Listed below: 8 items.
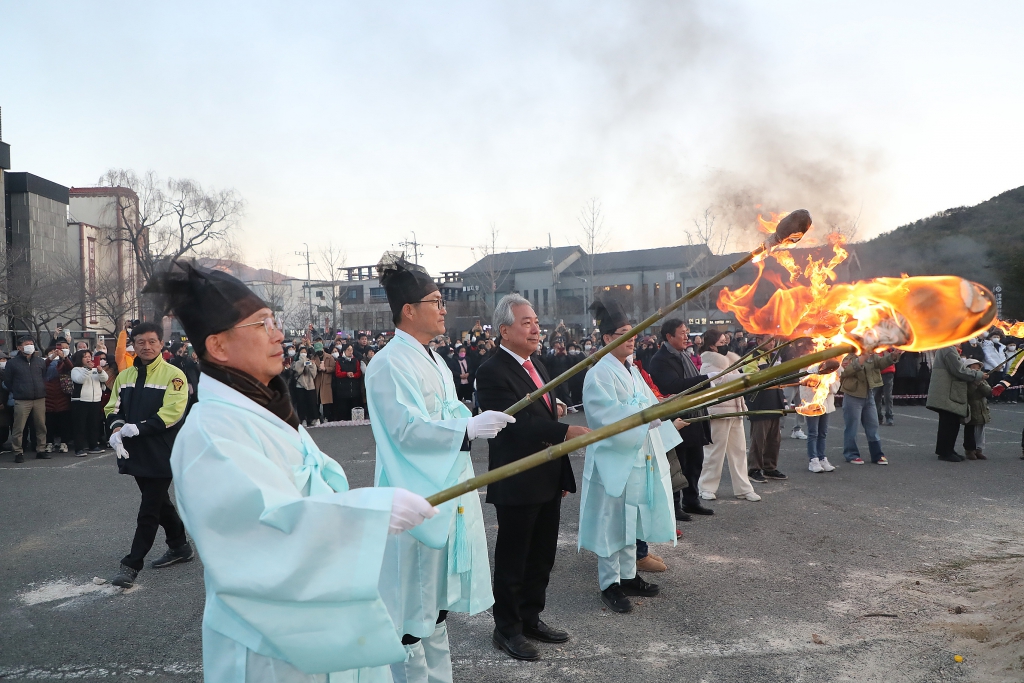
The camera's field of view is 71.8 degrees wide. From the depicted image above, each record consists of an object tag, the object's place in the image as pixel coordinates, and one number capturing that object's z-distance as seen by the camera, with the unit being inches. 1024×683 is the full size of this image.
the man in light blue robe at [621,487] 199.2
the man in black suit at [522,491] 170.1
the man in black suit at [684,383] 284.2
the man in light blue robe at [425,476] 135.0
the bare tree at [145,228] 1380.4
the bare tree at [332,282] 1674.5
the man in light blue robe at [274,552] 73.7
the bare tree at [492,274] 1536.8
